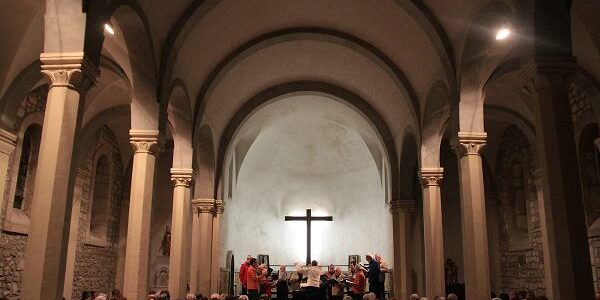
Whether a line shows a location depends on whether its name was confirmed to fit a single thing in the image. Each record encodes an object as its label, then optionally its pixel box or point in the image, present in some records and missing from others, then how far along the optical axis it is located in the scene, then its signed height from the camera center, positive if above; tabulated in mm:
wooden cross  26609 +2408
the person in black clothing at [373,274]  13844 -152
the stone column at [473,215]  9242 +972
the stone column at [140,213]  9320 +936
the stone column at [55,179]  5867 +984
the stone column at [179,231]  12180 +806
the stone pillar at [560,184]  6086 +1020
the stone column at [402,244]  16625 +766
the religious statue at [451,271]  19719 -73
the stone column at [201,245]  15914 +646
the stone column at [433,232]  12109 +865
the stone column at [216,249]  17212 +558
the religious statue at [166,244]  20594 +834
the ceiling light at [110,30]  10152 +4556
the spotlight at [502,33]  9328 +4156
